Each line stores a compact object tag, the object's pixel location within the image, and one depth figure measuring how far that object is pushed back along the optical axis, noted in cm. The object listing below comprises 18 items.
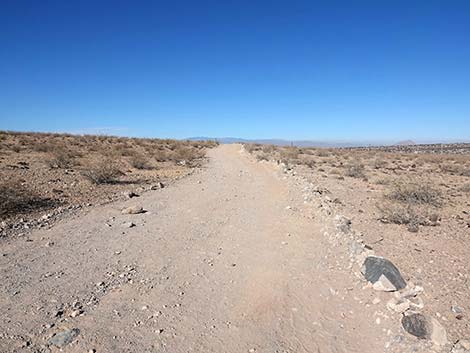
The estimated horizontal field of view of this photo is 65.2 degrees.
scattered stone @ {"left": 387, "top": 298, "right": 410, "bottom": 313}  473
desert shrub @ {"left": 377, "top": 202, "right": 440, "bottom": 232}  891
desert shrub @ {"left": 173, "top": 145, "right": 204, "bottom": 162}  2728
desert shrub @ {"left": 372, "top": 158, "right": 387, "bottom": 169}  2778
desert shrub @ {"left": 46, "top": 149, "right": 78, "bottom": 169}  1778
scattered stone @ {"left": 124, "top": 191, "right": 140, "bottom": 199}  1213
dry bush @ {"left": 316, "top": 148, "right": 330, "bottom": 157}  4111
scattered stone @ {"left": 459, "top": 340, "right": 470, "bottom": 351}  386
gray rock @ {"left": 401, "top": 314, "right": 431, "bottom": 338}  419
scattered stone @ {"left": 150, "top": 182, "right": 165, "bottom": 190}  1400
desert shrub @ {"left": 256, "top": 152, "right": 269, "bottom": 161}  2982
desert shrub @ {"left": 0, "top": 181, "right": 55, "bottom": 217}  915
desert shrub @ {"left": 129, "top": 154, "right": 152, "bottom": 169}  2081
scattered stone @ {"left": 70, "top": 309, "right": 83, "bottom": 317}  462
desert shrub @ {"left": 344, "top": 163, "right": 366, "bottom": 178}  2052
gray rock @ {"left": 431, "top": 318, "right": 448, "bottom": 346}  403
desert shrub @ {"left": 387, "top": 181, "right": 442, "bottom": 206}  1194
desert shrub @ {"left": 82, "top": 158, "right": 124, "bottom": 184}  1448
